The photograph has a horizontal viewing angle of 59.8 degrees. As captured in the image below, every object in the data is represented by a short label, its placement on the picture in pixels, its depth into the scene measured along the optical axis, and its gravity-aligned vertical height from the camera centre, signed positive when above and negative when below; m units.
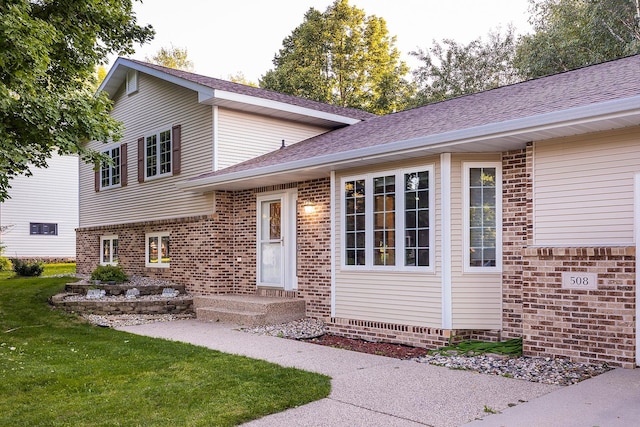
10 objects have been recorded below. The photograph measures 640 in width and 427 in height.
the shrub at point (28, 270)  17.67 -1.15
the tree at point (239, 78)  37.03 +10.40
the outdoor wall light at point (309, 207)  9.80 +0.47
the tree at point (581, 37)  18.88 +7.07
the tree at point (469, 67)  27.53 +8.29
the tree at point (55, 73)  6.80 +2.22
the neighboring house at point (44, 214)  24.61 +0.91
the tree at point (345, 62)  29.78 +9.58
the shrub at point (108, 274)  12.37 -0.91
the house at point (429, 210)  6.12 +0.35
